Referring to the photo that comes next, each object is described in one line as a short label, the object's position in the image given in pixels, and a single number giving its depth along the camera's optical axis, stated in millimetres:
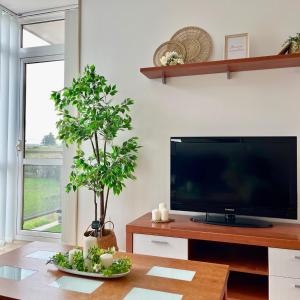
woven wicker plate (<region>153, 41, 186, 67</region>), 2623
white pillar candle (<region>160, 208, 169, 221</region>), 2414
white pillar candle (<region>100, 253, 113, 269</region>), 1494
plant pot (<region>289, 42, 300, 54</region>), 2195
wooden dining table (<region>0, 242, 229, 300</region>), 1308
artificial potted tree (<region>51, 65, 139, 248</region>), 2482
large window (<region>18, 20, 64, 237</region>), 3357
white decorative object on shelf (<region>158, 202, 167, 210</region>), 2459
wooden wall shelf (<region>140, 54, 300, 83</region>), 2240
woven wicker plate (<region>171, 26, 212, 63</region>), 2598
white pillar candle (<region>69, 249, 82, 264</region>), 1560
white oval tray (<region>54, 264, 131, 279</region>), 1445
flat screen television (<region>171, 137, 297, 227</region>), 2229
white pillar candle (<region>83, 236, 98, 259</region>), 1571
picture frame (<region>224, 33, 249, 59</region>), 2439
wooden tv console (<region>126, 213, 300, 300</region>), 1953
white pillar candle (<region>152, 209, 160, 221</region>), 2416
